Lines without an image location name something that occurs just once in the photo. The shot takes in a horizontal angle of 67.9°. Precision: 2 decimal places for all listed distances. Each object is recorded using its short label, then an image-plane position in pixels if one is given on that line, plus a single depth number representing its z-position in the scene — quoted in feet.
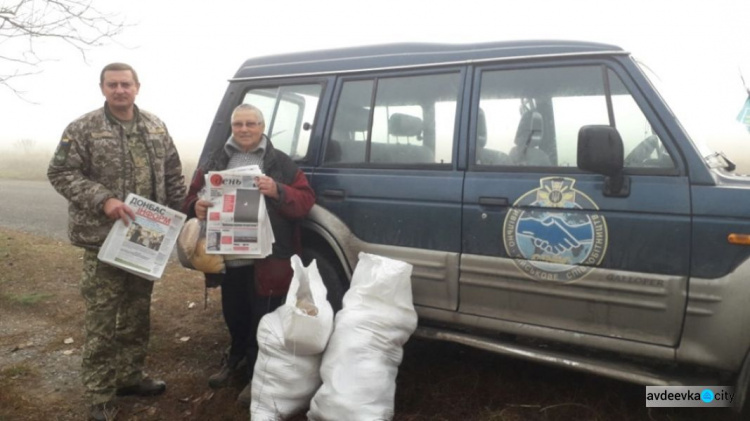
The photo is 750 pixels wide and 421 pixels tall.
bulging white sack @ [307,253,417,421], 9.03
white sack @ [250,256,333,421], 9.49
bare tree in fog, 19.40
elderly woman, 10.65
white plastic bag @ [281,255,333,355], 9.42
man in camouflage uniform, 9.97
